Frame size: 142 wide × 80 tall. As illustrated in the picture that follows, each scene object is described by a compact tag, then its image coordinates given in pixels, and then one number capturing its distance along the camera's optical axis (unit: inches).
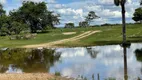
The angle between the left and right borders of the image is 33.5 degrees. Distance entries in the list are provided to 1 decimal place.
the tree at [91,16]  3966.7
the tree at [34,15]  2849.8
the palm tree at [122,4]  1614.0
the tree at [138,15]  3808.6
